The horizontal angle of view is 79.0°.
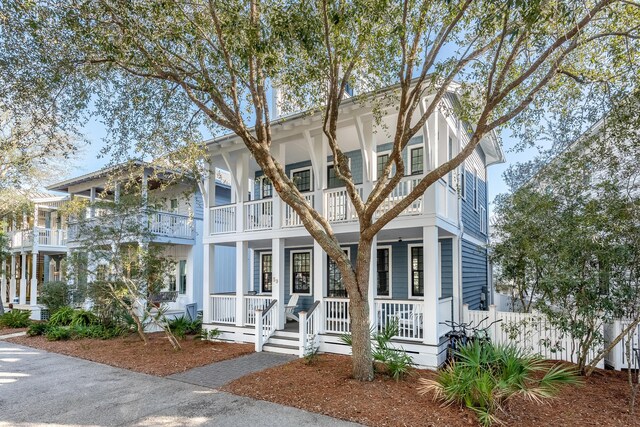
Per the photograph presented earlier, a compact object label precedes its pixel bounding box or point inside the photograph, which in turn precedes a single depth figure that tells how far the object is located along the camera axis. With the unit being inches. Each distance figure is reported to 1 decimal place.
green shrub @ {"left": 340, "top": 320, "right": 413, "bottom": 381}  278.4
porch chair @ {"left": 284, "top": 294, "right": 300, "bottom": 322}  467.8
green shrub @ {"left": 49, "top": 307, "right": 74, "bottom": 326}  554.0
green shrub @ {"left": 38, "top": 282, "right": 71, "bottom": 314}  606.5
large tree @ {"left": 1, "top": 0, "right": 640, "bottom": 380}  245.0
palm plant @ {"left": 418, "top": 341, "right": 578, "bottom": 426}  208.2
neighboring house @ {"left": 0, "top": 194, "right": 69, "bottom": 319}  794.2
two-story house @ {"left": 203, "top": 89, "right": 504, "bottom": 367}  346.0
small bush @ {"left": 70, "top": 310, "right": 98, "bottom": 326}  529.9
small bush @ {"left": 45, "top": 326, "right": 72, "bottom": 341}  487.5
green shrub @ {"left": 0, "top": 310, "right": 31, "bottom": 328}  627.8
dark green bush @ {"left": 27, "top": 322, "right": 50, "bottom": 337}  527.2
